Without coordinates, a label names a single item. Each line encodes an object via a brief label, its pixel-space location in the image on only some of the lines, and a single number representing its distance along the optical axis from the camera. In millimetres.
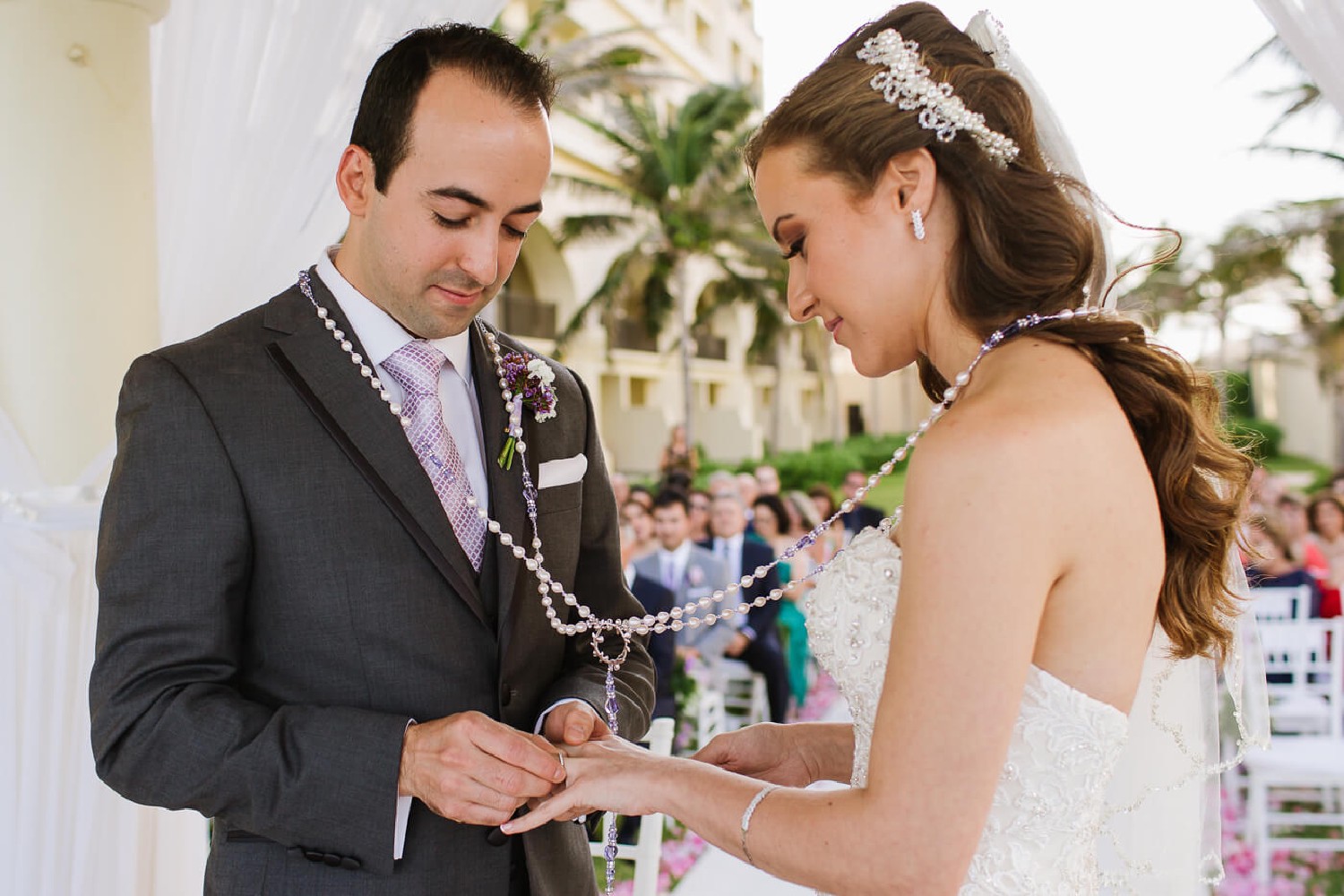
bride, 1335
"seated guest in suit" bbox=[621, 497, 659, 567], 8266
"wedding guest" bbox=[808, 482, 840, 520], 10141
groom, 1610
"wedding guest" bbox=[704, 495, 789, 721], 7422
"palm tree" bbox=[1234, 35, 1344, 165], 15470
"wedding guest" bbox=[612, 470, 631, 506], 9022
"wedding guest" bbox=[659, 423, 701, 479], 13484
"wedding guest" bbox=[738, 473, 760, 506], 10219
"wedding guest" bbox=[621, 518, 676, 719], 6199
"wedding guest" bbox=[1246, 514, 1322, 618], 6910
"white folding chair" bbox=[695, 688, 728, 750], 6566
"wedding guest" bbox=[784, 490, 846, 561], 9000
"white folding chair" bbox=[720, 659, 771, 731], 7410
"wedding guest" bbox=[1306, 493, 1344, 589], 7441
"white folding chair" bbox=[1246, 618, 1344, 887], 4738
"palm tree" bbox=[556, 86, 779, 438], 21422
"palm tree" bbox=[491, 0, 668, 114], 16438
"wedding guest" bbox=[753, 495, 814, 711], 8125
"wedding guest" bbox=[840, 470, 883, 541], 8336
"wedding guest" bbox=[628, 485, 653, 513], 8469
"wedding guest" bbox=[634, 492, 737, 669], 7113
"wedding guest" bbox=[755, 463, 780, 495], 10586
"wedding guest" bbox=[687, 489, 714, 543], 8961
